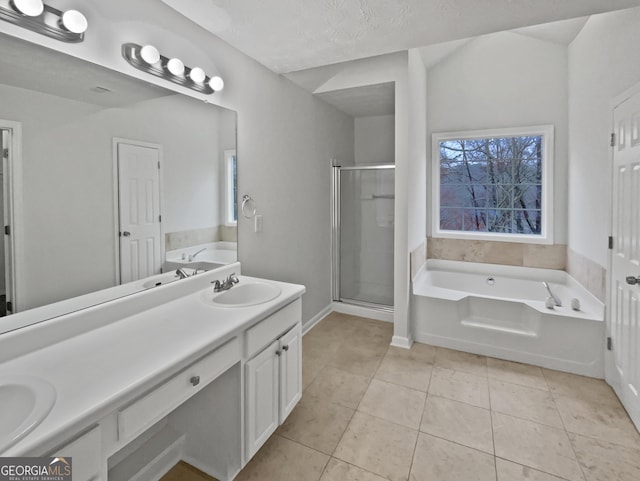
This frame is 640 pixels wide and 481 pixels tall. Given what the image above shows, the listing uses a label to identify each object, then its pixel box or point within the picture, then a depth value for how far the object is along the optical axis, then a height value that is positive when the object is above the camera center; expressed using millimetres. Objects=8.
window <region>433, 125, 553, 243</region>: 3527 +593
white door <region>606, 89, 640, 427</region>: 1932 -155
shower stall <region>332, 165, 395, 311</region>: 3771 -5
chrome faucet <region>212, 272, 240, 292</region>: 1963 -297
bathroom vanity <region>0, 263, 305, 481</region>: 920 -476
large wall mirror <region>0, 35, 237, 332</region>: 1228 +279
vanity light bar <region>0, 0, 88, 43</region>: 1172 +830
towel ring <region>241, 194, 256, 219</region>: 2411 +219
